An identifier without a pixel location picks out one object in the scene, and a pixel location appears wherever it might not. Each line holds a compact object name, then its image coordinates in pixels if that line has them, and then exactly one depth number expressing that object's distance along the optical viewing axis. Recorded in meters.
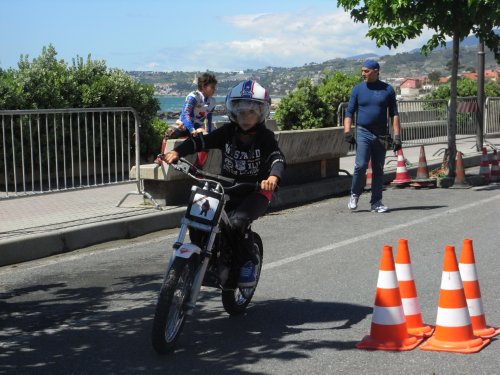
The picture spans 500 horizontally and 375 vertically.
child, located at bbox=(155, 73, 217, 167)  11.50
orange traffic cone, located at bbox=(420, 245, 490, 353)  5.46
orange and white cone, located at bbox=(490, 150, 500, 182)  15.51
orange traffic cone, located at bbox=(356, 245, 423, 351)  5.52
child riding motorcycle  6.17
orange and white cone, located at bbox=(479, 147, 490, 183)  15.45
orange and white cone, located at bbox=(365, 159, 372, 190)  14.49
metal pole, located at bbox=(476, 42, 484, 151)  19.94
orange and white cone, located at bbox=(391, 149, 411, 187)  14.77
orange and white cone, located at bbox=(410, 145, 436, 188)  14.73
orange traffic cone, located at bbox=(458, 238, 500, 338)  5.73
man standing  11.62
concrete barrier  11.36
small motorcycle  5.32
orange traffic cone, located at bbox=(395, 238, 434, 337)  5.80
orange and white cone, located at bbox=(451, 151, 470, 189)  14.79
